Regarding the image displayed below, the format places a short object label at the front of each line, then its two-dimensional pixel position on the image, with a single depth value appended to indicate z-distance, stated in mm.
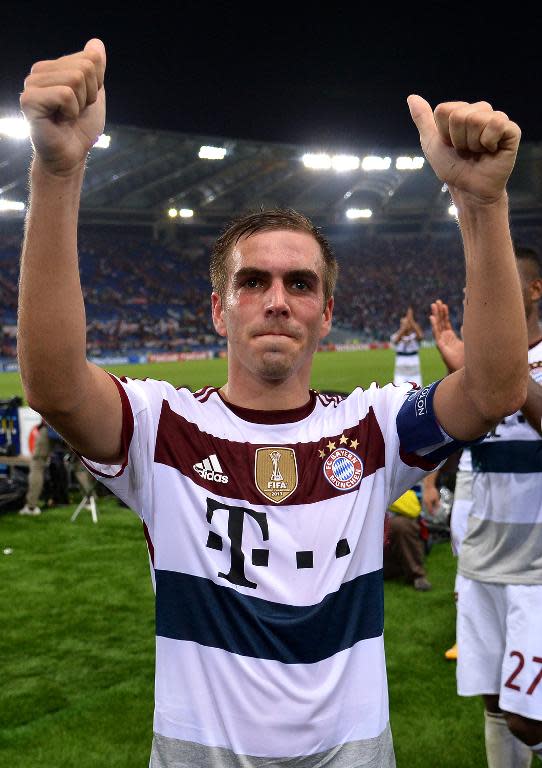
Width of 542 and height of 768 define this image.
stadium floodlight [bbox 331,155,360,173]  35219
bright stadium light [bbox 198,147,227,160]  33344
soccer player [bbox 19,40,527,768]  1440
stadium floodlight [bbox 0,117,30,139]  24009
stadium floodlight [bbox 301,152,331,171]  34812
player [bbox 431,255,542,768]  2854
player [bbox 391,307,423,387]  10133
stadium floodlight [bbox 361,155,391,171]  36625
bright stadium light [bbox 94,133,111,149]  27281
